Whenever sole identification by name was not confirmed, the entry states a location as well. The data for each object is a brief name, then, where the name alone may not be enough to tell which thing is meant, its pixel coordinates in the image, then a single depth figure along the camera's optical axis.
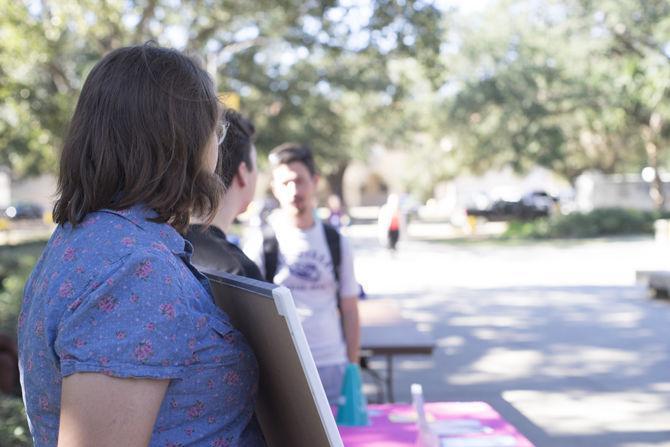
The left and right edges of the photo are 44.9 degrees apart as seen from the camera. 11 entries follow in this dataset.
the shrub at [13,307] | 4.18
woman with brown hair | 1.22
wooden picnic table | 5.56
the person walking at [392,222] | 22.27
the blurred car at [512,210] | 44.88
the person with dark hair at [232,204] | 2.44
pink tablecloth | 2.81
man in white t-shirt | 4.07
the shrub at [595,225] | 29.55
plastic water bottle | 2.62
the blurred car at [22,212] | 54.12
